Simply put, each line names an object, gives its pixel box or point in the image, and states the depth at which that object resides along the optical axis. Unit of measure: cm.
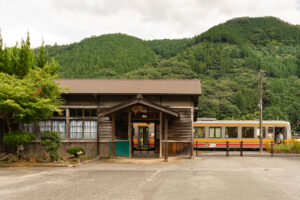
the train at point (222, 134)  2694
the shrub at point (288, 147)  2327
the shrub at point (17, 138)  1607
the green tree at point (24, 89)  1509
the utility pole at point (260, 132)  2404
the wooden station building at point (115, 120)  1877
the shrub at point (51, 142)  1586
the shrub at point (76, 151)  1661
